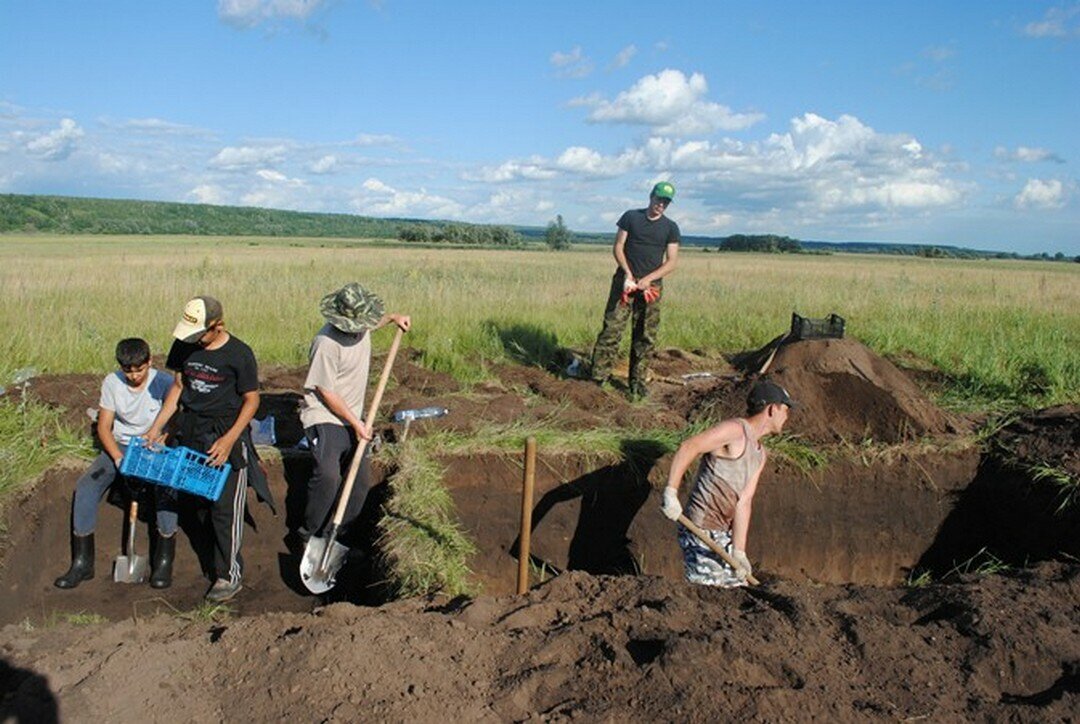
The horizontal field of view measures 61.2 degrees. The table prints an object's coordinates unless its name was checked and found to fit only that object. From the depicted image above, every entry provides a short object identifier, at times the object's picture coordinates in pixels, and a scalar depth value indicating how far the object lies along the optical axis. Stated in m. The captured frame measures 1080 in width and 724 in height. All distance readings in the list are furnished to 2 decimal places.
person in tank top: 4.39
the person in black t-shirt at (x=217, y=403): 4.93
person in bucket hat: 5.09
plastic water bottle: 6.27
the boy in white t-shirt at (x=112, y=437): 5.14
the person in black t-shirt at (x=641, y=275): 7.75
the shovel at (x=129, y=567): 5.36
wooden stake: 4.52
